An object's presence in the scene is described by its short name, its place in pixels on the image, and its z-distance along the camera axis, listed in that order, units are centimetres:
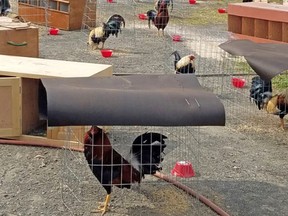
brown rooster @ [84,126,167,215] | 488
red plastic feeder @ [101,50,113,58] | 1198
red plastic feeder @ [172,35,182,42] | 1371
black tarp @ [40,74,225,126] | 419
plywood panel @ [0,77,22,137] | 664
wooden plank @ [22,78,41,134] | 689
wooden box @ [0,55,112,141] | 665
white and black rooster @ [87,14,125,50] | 1249
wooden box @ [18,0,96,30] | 1484
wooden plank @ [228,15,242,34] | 1312
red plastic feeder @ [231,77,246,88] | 952
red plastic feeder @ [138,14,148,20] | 1656
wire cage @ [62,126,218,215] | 518
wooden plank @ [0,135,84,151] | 646
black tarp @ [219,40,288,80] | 578
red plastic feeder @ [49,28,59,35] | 1437
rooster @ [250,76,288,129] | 756
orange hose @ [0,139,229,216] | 511
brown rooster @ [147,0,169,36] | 1416
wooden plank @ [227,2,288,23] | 1189
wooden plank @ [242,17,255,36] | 1266
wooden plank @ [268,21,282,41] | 1201
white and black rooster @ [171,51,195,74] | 890
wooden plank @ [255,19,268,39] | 1234
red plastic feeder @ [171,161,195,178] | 577
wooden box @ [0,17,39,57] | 934
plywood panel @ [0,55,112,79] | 669
